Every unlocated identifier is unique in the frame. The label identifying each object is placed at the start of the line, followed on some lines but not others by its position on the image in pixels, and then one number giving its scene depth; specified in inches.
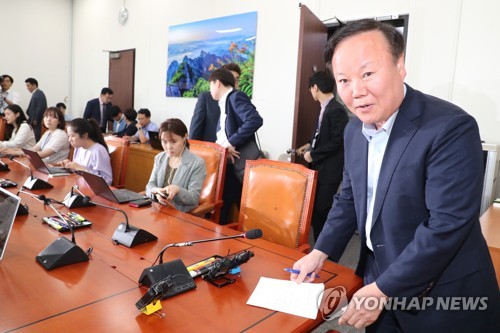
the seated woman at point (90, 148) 113.1
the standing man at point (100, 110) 254.5
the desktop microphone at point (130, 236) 56.3
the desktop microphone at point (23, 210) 67.2
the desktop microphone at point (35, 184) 87.5
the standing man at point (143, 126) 208.5
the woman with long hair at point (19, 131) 167.2
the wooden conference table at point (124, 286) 36.5
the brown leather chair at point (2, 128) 207.1
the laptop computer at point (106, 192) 75.2
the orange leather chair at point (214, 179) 101.3
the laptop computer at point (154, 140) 174.7
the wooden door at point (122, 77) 247.5
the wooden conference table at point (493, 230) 68.4
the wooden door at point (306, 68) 129.5
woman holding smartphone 90.0
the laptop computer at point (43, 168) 105.3
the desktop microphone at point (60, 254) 47.4
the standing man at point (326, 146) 119.0
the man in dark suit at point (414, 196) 35.9
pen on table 47.7
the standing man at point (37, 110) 253.6
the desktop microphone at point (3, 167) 110.2
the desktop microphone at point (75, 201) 73.6
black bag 123.6
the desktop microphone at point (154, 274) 42.4
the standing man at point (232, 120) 120.1
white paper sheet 40.6
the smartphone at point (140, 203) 78.0
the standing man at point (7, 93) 256.3
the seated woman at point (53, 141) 142.1
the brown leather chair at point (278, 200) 72.8
